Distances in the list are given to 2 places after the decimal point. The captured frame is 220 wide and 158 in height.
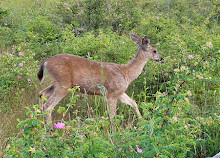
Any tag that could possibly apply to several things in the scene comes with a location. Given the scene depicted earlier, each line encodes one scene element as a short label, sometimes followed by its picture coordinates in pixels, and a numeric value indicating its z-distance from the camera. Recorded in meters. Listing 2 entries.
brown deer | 10.66
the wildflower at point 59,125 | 5.58
